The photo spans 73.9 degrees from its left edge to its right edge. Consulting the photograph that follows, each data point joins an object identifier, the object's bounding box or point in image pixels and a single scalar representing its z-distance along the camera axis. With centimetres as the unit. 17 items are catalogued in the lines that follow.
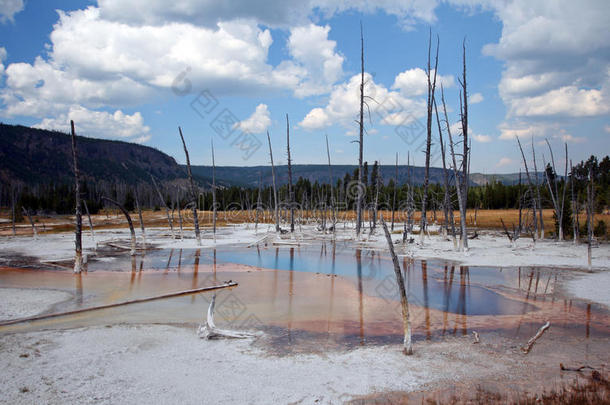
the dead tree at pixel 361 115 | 3225
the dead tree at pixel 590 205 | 1849
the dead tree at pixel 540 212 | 3296
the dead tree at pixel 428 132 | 2791
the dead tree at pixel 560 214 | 3048
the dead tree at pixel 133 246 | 2417
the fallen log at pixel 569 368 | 807
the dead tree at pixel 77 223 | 1850
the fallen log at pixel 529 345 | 903
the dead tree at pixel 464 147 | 2436
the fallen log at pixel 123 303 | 1096
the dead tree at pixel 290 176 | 3584
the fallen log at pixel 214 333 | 985
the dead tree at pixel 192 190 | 3091
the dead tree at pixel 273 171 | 3834
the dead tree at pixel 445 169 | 2656
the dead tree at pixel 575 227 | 2784
